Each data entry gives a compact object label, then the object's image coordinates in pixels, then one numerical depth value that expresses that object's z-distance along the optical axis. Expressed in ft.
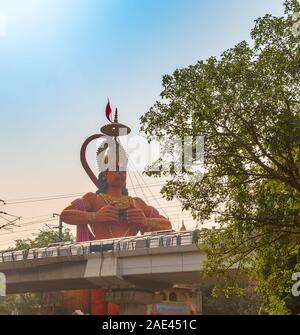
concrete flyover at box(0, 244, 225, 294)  142.10
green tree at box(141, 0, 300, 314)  50.78
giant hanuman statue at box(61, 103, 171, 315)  197.77
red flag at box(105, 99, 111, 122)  225.56
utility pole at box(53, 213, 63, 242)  238.89
